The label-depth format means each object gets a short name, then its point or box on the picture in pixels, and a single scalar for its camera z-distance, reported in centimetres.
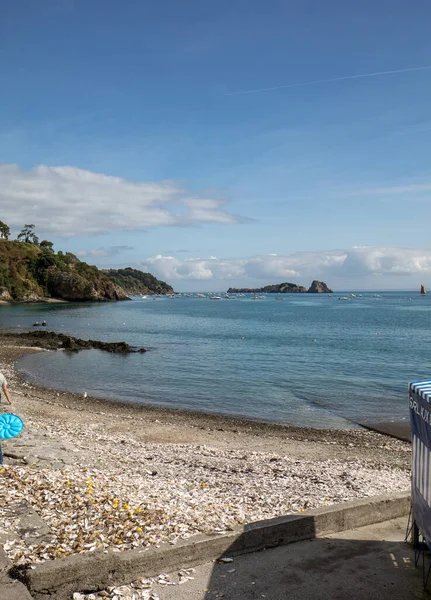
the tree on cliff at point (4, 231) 17268
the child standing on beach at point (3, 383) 1118
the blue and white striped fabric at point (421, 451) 532
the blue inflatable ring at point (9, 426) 927
